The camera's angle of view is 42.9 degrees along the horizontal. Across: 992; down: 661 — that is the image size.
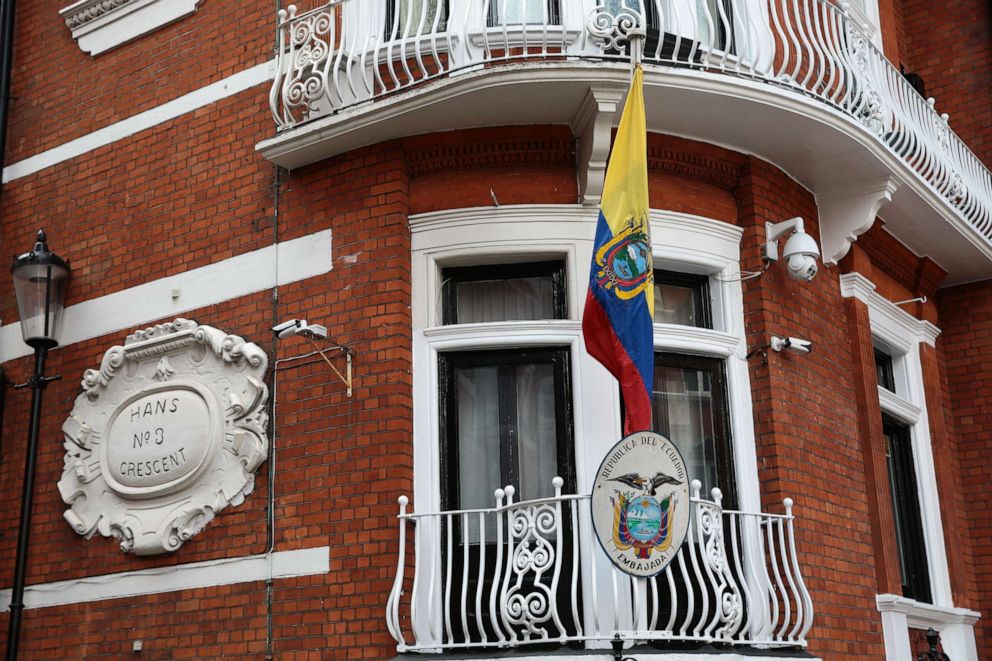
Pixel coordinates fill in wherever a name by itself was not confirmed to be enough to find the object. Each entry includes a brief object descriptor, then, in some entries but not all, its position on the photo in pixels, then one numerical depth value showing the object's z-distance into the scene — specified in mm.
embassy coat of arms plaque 6605
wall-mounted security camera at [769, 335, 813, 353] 8625
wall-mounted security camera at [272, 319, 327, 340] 8234
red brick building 7910
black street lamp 9633
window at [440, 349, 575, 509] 8258
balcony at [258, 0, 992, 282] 8094
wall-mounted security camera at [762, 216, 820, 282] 8844
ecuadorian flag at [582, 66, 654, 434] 7348
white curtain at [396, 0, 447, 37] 8664
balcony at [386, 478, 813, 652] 7344
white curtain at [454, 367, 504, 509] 8281
